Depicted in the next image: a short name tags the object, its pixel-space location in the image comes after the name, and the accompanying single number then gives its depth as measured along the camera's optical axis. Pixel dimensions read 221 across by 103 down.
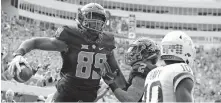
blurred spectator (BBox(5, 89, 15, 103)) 10.16
